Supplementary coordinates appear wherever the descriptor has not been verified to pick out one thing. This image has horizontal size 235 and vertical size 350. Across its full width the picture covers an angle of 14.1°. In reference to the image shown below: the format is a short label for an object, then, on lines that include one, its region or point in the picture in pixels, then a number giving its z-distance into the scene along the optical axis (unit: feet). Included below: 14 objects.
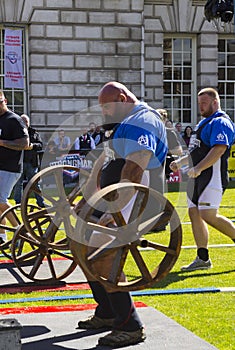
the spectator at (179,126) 94.97
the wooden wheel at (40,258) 29.26
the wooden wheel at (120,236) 19.97
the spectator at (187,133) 94.14
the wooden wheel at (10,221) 34.24
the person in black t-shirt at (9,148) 38.78
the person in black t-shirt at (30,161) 59.16
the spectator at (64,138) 65.24
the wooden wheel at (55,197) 26.39
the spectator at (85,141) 59.76
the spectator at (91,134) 63.79
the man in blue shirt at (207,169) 32.81
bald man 21.31
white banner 93.39
